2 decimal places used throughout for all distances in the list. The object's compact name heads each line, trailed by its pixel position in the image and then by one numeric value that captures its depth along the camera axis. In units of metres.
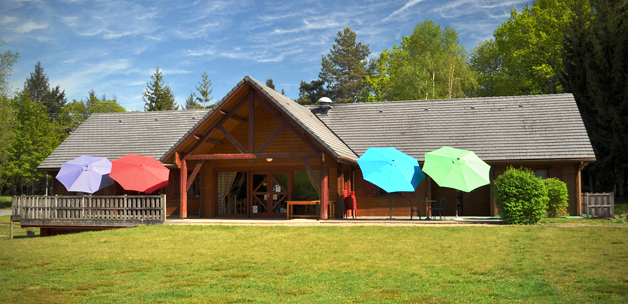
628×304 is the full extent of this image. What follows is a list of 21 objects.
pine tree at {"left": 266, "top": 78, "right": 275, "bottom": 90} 66.88
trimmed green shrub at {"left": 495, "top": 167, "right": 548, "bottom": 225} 15.56
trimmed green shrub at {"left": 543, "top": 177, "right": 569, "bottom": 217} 18.05
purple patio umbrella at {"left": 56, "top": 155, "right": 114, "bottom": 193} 19.64
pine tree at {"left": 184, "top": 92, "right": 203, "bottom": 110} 68.12
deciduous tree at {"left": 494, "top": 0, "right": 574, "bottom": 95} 38.09
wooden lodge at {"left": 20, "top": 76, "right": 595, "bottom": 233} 19.19
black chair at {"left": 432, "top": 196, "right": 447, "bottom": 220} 18.11
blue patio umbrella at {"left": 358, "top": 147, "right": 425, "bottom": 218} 17.34
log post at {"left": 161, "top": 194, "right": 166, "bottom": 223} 17.78
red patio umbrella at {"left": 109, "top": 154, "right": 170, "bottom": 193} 18.95
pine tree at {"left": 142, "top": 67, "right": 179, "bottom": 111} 63.75
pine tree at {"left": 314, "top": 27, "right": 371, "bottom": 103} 58.09
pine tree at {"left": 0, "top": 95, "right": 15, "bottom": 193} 43.97
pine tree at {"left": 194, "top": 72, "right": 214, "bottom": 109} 65.56
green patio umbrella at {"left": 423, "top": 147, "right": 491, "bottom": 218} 16.59
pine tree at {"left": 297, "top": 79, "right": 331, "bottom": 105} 59.41
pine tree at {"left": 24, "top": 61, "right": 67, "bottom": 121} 71.25
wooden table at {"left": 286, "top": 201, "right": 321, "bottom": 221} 18.52
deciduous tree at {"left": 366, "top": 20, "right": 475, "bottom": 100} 39.88
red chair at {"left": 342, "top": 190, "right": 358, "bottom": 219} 19.85
